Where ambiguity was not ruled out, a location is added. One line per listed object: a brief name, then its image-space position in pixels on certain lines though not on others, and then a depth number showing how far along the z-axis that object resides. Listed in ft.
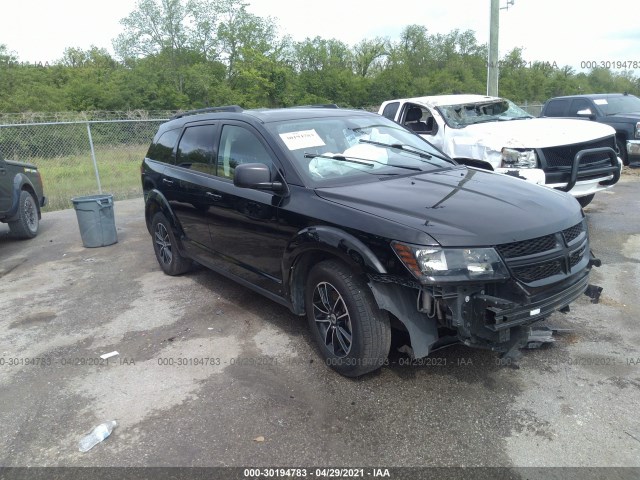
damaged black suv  9.80
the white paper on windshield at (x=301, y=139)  13.47
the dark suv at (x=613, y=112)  37.45
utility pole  46.11
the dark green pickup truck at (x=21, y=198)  26.43
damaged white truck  21.68
